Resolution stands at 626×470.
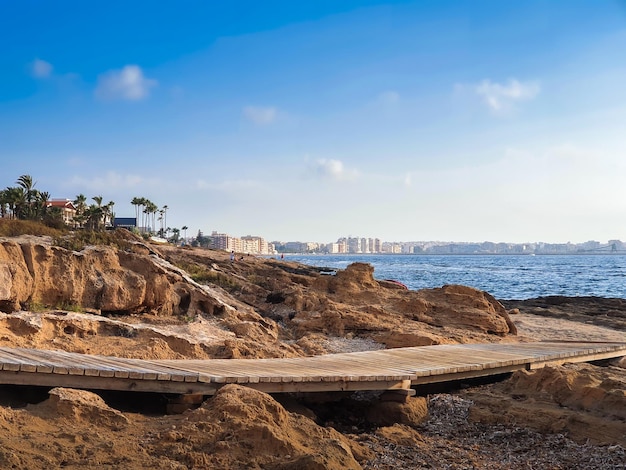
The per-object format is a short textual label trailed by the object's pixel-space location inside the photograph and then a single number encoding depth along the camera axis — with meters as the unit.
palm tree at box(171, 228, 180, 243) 127.12
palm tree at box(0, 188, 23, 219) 61.00
